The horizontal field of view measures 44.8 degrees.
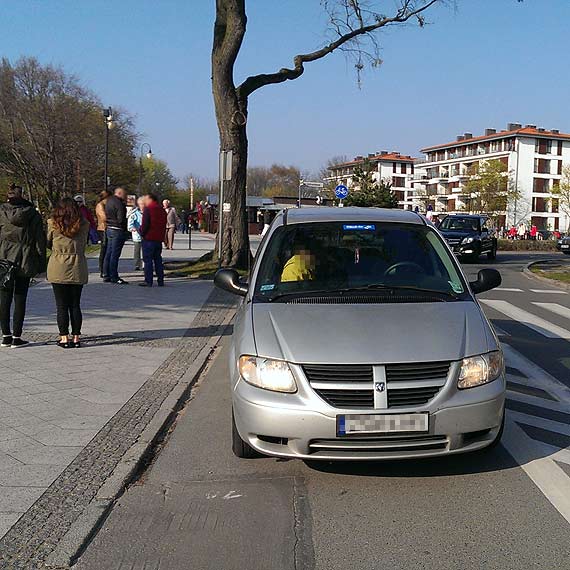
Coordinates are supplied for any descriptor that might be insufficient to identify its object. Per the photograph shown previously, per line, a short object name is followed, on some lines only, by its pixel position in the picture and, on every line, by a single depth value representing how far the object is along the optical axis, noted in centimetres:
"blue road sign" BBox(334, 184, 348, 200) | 3303
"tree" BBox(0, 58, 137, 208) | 4391
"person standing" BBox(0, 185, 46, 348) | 815
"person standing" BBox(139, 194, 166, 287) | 1412
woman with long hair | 816
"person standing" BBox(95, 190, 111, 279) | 1439
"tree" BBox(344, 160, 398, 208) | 4658
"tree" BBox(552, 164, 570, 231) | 6332
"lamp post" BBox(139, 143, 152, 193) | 5468
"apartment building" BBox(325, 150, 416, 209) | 13625
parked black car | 2755
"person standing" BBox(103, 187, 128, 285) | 1416
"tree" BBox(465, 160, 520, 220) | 7688
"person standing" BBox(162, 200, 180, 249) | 2035
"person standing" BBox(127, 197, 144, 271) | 1689
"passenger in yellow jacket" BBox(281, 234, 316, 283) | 545
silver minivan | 413
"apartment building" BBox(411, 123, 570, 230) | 10269
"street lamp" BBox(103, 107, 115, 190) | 3228
